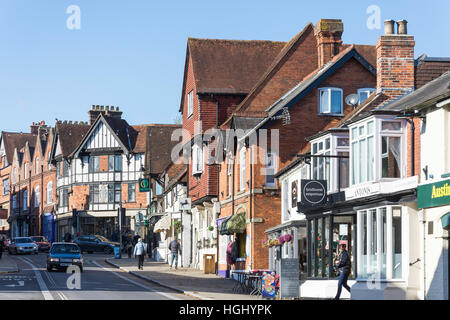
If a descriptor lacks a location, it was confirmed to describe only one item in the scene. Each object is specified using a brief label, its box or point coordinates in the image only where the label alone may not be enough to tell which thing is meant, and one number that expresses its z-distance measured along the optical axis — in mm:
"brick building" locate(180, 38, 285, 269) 47156
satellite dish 31717
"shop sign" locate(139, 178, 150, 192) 60719
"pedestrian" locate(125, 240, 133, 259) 62484
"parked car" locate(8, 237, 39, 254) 65938
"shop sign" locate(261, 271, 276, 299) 27672
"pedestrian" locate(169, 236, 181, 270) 46344
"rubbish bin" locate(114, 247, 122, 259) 60038
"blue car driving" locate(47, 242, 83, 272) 41469
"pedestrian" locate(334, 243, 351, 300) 26219
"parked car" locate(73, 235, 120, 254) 70750
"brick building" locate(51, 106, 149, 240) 83125
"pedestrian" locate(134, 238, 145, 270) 44906
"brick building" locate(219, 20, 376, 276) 38281
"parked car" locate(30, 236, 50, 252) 72775
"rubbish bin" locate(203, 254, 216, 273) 45000
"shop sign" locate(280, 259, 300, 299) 27281
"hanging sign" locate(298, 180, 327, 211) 28516
